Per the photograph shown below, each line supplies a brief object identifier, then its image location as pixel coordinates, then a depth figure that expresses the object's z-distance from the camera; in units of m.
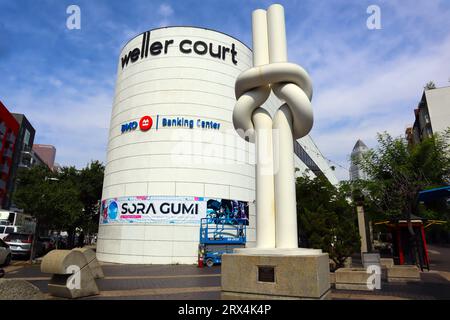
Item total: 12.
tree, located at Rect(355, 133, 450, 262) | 24.70
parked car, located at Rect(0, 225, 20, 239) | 27.25
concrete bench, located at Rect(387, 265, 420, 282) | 13.27
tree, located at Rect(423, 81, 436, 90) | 54.87
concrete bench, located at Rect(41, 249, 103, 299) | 8.95
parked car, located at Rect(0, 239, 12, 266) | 17.08
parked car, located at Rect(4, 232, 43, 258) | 21.87
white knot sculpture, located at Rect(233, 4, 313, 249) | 7.39
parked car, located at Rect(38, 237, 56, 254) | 28.33
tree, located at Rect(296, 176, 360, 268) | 15.37
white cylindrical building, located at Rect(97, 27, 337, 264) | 22.66
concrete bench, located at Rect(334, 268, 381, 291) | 11.14
